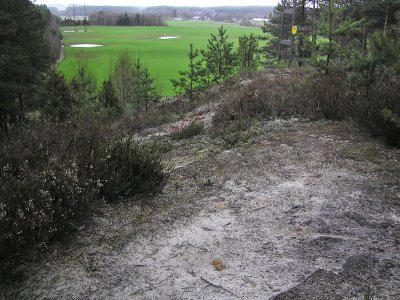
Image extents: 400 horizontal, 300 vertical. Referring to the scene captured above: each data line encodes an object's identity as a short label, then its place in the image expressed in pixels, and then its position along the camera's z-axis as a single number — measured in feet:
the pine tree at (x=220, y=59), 85.71
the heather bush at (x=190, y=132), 28.19
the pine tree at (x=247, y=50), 86.74
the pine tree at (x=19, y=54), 71.10
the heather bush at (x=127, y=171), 13.76
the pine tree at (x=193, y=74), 81.97
